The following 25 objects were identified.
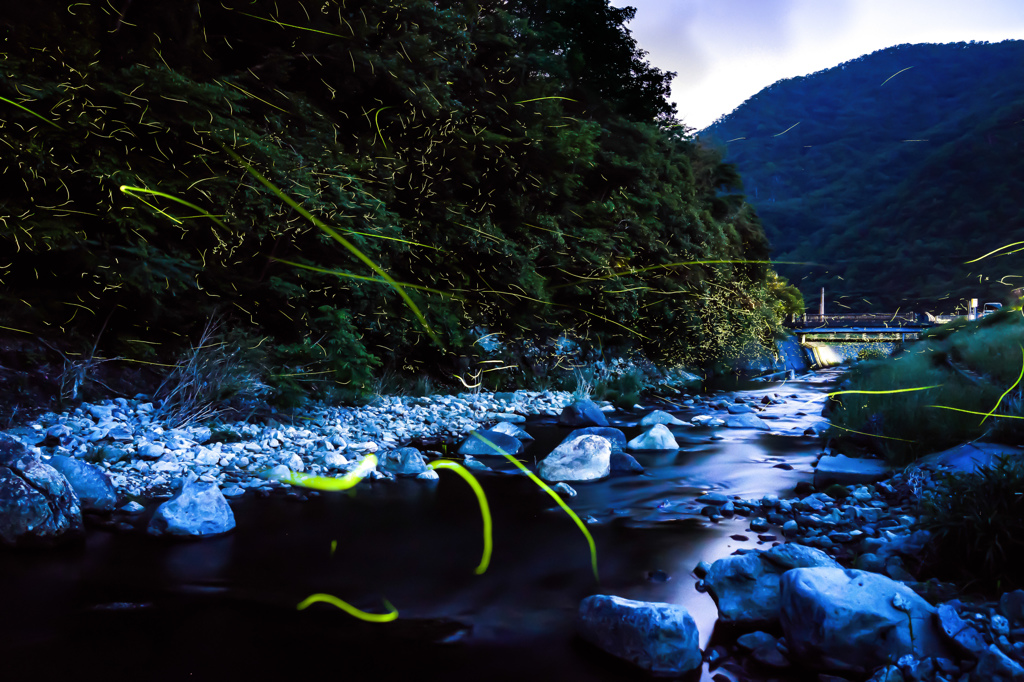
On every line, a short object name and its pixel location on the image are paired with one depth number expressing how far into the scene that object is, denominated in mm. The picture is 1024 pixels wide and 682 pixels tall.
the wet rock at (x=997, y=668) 2208
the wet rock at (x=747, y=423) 9671
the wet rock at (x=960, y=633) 2395
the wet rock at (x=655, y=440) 7887
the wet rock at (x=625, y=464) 6527
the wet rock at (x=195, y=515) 4098
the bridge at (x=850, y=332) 24766
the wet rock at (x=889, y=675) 2350
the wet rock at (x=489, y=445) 7348
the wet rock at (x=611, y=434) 7449
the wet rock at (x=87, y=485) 4418
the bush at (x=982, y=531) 2877
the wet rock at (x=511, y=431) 8086
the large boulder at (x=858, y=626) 2490
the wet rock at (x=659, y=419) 9695
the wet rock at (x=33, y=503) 3730
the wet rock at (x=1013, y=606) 2531
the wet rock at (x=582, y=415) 9703
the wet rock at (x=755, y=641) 2725
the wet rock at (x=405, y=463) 6164
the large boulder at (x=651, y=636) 2619
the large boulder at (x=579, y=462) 6262
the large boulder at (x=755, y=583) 2975
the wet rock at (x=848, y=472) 5402
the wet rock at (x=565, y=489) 5750
